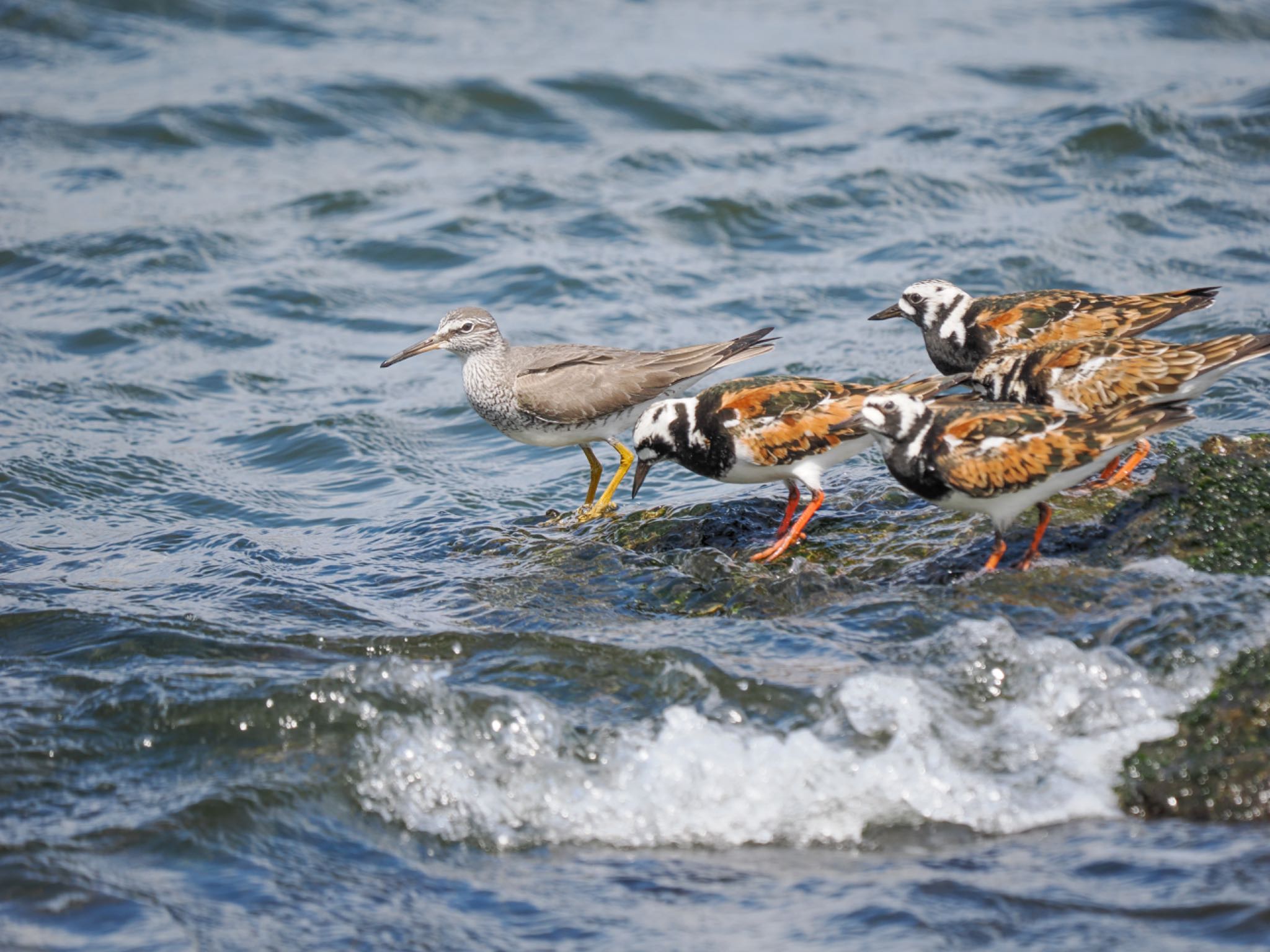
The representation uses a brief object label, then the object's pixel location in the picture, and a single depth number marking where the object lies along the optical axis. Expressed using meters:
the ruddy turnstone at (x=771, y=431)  14.28
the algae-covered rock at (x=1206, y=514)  12.38
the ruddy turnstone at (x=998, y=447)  12.41
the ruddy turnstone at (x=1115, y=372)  13.89
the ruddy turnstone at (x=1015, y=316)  15.62
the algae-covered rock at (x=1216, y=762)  9.69
